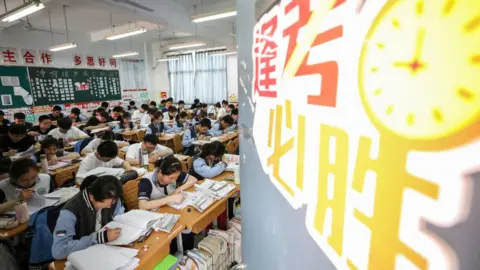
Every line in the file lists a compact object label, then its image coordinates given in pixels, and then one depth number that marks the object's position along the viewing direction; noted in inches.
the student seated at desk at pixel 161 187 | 82.7
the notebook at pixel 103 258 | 54.5
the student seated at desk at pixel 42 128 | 187.2
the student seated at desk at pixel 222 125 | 213.0
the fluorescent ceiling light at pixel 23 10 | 127.5
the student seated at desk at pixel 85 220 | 61.6
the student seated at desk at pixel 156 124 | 202.1
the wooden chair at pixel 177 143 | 208.1
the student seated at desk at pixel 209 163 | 109.4
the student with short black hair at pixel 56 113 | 243.0
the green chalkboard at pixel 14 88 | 243.9
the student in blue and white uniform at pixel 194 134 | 182.4
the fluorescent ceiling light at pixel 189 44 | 259.1
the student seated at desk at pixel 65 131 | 177.2
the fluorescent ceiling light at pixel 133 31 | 183.6
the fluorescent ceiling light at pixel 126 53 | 291.6
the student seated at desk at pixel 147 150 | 133.6
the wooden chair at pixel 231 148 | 167.6
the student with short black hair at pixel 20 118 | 212.8
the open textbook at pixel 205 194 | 82.4
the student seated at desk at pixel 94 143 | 151.1
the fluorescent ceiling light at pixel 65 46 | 223.6
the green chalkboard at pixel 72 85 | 269.4
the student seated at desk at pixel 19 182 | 88.3
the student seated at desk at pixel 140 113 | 284.0
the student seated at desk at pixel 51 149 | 129.0
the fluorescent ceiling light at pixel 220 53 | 338.8
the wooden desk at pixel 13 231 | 73.1
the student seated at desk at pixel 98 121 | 218.4
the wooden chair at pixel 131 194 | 94.3
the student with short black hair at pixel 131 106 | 338.3
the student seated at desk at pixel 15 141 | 149.3
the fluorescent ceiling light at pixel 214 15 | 154.8
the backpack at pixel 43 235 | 66.9
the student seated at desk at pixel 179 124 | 223.5
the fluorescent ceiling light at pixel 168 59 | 385.2
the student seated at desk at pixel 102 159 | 112.0
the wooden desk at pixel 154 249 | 59.5
